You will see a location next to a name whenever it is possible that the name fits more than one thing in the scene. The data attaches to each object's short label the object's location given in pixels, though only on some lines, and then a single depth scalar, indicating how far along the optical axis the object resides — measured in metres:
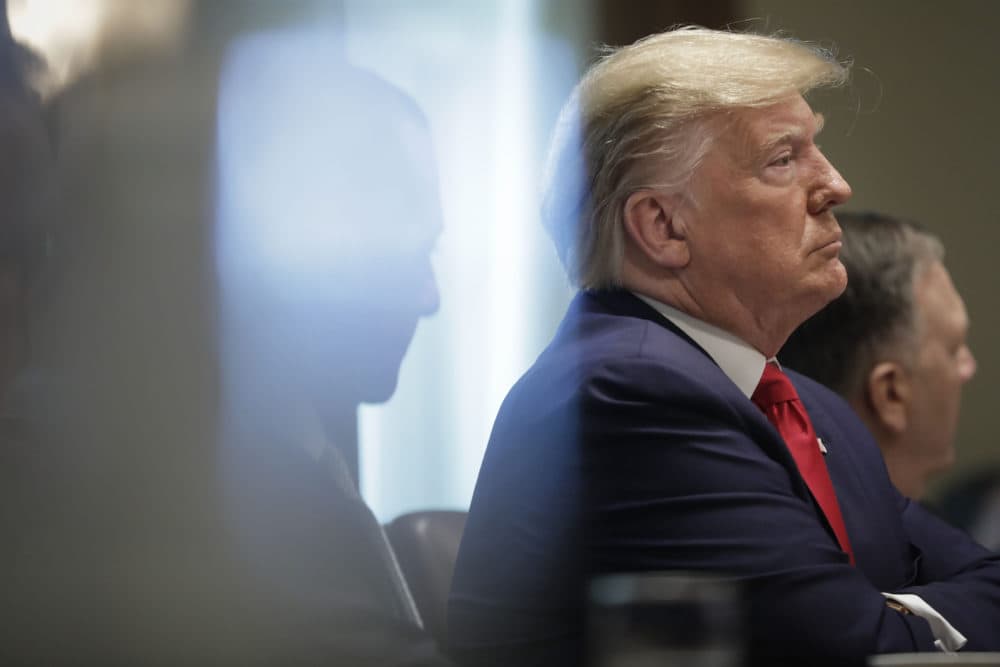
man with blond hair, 3.40
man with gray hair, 3.95
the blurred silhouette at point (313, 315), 3.62
